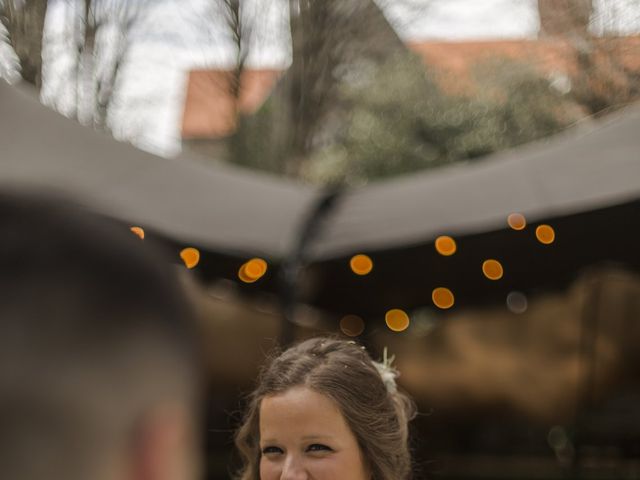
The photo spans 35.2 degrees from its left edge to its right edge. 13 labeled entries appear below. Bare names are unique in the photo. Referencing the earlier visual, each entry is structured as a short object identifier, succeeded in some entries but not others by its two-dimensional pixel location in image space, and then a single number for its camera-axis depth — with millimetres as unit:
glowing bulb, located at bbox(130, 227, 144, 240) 4286
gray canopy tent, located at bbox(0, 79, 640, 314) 4469
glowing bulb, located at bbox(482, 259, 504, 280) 5944
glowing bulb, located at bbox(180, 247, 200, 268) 4902
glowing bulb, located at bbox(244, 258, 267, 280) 5472
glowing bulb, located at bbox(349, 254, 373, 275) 5555
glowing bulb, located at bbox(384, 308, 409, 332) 6754
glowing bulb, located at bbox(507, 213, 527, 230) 4512
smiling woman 2270
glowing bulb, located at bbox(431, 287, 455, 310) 6559
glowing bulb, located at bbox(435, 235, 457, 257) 4943
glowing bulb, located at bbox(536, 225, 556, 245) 4919
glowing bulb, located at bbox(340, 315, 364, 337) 6693
